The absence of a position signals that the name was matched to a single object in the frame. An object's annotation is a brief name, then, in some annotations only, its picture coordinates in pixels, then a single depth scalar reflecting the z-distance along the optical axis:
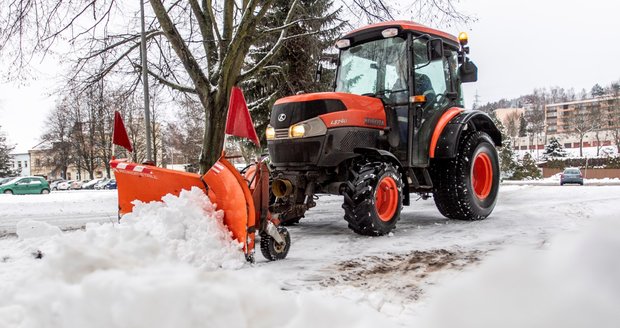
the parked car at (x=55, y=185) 48.25
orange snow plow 4.07
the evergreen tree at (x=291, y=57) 14.20
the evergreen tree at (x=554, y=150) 59.15
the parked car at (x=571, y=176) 29.41
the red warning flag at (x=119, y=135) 5.54
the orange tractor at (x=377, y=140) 5.34
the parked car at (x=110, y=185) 43.78
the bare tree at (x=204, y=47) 10.90
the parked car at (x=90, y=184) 46.26
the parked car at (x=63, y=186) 47.90
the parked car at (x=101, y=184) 44.69
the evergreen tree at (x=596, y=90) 83.55
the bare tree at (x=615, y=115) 57.69
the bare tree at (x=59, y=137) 48.91
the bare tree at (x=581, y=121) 63.53
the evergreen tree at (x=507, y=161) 38.93
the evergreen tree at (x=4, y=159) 53.04
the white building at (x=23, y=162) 80.50
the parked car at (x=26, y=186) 30.77
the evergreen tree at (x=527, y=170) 40.03
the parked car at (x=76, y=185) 48.11
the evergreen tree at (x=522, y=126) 83.82
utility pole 12.46
